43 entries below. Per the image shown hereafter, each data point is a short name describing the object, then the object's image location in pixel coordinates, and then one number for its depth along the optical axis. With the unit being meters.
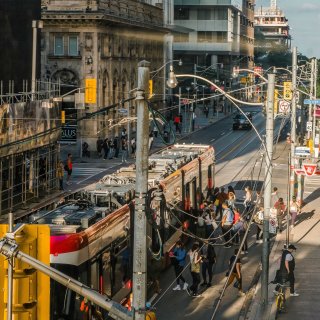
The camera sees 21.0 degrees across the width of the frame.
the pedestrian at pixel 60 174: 44.75
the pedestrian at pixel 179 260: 23.52
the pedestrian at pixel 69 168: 48.47
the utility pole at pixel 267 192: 22.22
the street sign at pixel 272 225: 29.22
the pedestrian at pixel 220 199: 33.28
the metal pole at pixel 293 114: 34.06
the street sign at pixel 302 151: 35.97
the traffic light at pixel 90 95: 50.08
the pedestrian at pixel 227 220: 28.39
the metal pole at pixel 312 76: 54.23
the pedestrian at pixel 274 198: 37.09
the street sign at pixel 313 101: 39.59
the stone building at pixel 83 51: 65.38
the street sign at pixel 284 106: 58.77
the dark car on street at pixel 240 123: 90.29
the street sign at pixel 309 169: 34.84
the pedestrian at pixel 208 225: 28.03
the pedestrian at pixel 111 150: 62.75
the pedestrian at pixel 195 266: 22.71
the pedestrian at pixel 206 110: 108.62
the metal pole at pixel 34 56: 41.44
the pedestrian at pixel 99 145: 63.03
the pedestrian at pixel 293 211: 32.56
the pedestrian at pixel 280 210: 32.89
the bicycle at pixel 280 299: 21.58
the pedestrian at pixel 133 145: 63.61
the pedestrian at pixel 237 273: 23.11
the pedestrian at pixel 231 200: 29.86
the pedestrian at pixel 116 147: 63.48
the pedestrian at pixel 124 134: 64.56
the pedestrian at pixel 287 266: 22.45
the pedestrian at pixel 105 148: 62.29
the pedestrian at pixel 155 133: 73.72
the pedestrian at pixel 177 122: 78.18
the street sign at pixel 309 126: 62.11
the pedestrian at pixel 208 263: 23.97
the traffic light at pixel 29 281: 8.14
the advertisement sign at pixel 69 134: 62.22
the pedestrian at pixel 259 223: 30.11
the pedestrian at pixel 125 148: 62.36
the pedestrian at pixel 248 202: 34.24
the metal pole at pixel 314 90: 55.82
